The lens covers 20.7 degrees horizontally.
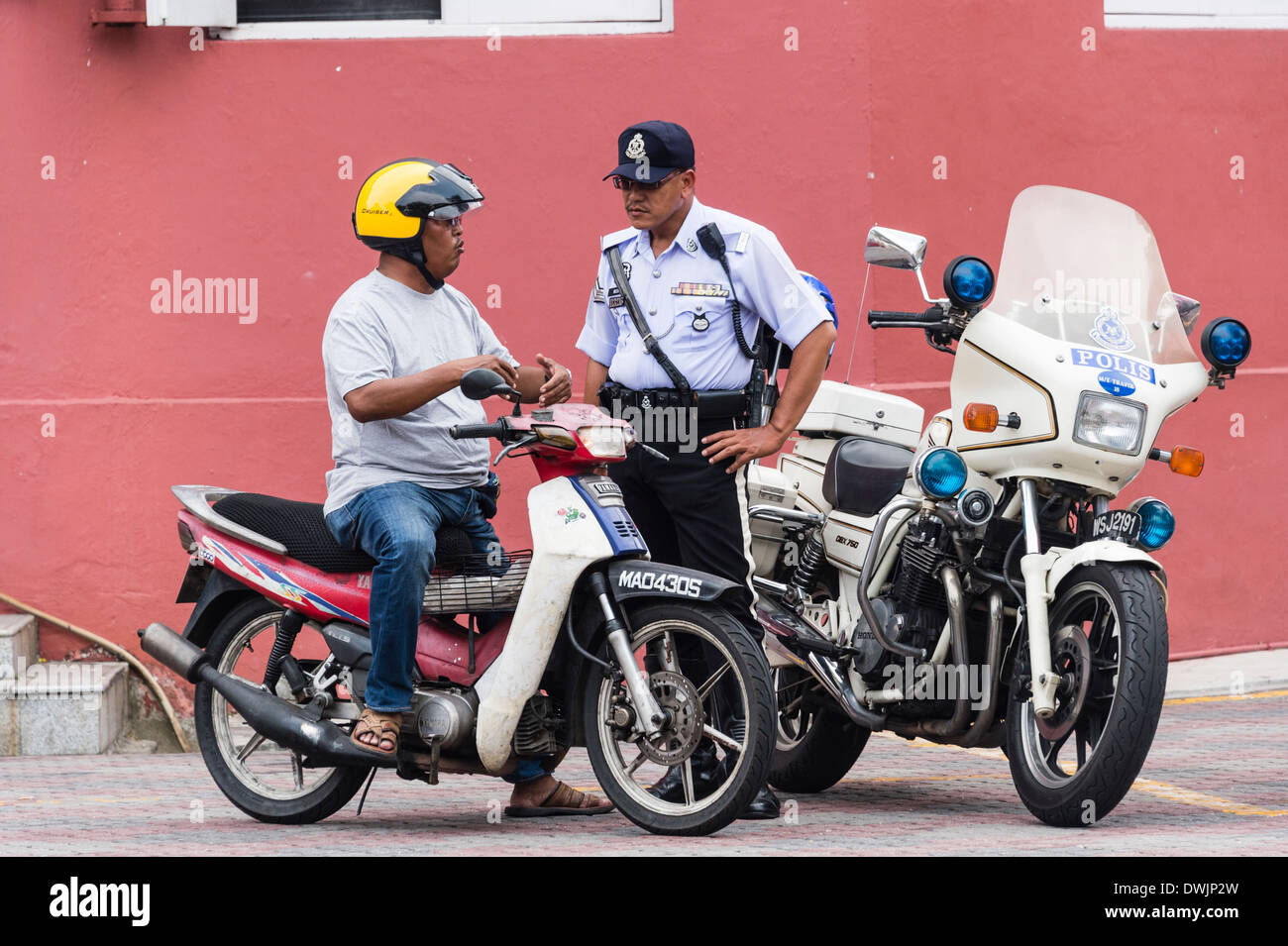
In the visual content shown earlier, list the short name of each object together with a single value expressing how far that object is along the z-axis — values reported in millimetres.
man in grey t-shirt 10518
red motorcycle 10109
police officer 11217
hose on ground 16334
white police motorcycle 10488
